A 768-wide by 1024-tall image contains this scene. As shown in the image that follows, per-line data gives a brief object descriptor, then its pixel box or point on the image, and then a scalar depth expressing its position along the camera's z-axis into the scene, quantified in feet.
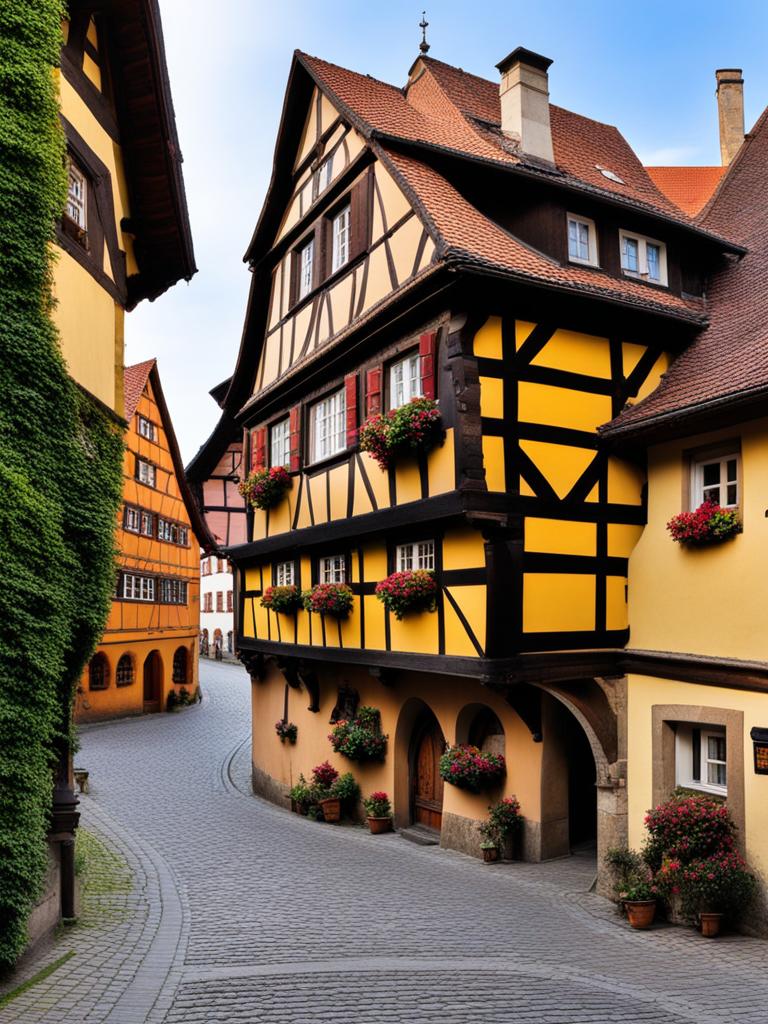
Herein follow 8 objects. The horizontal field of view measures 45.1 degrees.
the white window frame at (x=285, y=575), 56.39
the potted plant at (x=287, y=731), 60.39
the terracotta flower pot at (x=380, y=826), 49.29
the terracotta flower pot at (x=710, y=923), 30.83
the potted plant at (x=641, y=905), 32.53
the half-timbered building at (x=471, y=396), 36.45
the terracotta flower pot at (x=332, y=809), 52.75
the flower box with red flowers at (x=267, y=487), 53.93
